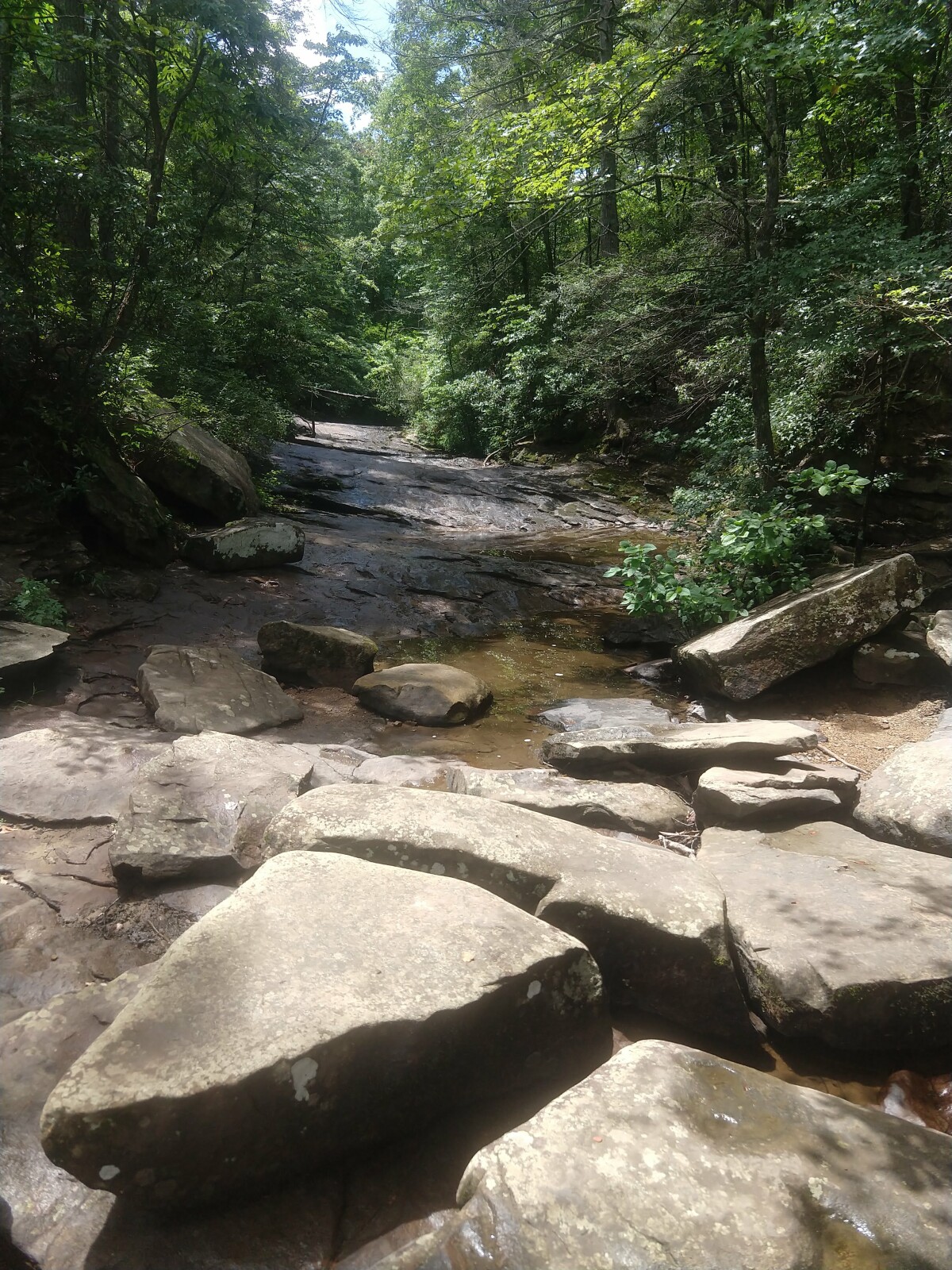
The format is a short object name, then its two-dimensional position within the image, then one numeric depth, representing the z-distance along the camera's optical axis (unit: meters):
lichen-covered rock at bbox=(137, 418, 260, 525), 8.45
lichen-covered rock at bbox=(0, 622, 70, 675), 4.81
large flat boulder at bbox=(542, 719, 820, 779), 4.12
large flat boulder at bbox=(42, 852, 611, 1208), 1.64
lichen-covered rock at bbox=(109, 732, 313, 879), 2.98
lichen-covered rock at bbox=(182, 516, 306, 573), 8.11
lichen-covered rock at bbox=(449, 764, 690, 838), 3.72
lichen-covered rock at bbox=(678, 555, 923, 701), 5.25
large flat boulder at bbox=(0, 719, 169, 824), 3.37
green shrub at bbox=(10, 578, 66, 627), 5.73
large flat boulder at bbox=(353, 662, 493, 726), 5.38
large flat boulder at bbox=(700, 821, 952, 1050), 2.36
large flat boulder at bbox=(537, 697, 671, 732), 5.36
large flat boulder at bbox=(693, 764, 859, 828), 3.63
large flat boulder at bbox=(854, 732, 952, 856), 3.27
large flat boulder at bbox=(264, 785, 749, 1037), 2.46
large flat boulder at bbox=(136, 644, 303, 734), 4.70
